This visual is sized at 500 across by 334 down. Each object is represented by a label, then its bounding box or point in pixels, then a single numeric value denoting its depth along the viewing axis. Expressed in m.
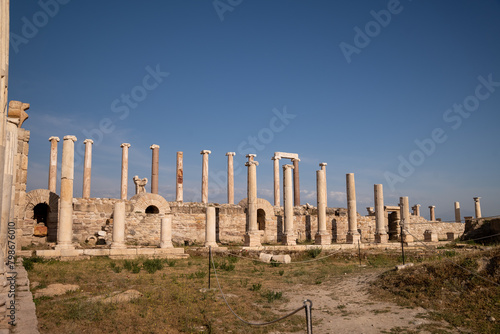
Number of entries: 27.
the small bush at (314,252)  17.69
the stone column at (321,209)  23.88
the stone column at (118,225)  17.69
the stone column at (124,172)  27.23
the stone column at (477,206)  37.75
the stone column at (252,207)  22.08
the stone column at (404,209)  29.49
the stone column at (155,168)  27.67
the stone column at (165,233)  19.00
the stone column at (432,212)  40.69
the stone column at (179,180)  28.17
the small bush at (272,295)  8.89
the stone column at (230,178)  30.72
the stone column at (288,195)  24.16
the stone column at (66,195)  16.17
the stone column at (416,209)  40.81
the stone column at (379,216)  26.16
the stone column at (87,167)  26.33
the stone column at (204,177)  29.83
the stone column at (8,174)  9.77
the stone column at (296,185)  32.06
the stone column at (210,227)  20.84
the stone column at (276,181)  31.77
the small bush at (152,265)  12.76
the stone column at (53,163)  26.86
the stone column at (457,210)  40.34
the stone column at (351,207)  25.38
